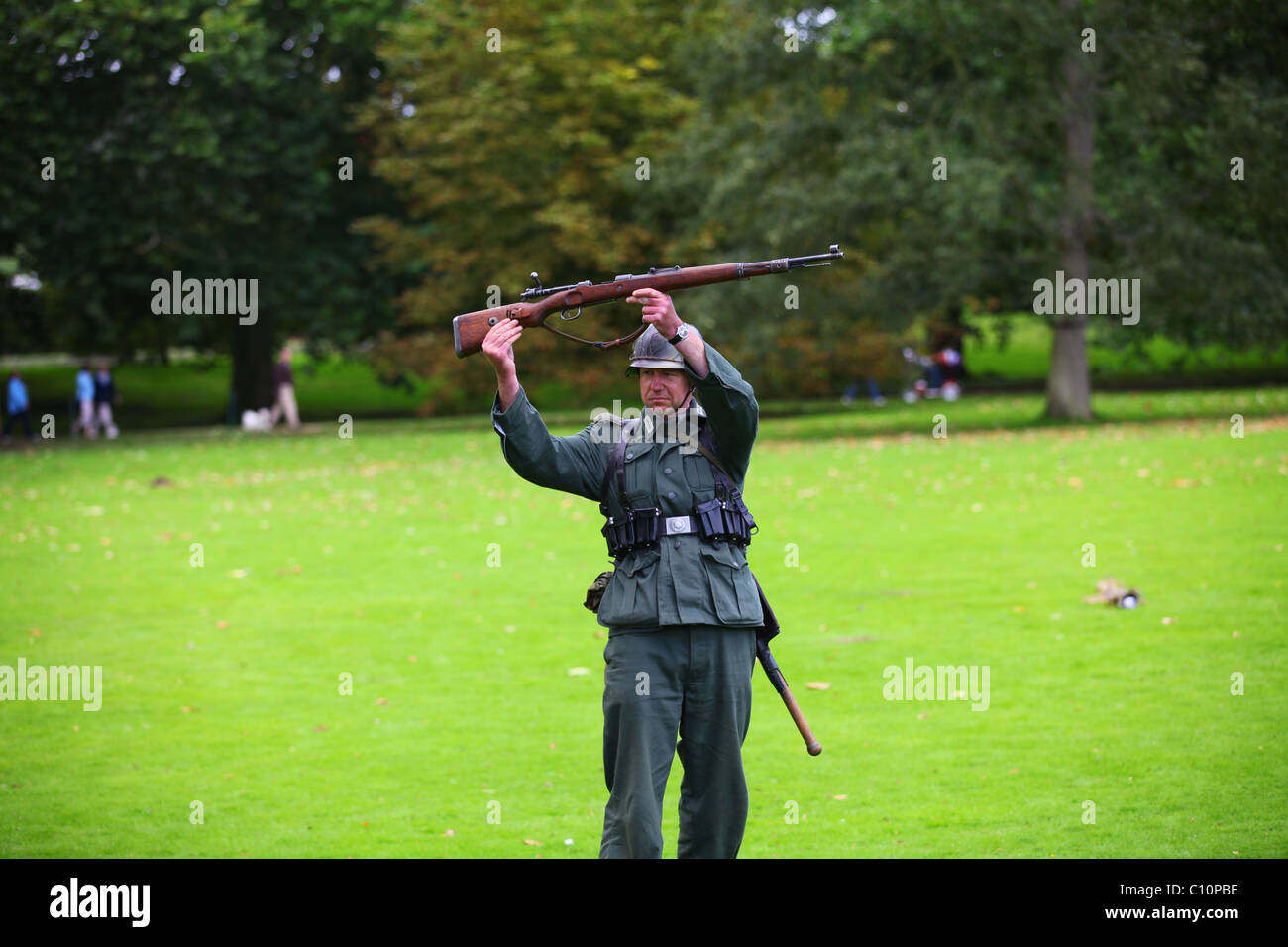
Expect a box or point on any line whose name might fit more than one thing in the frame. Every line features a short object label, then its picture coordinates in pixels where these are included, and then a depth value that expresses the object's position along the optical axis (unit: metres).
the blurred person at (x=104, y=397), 41.19
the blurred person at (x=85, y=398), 40.00
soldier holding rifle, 6.08
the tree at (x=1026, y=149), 30.34
